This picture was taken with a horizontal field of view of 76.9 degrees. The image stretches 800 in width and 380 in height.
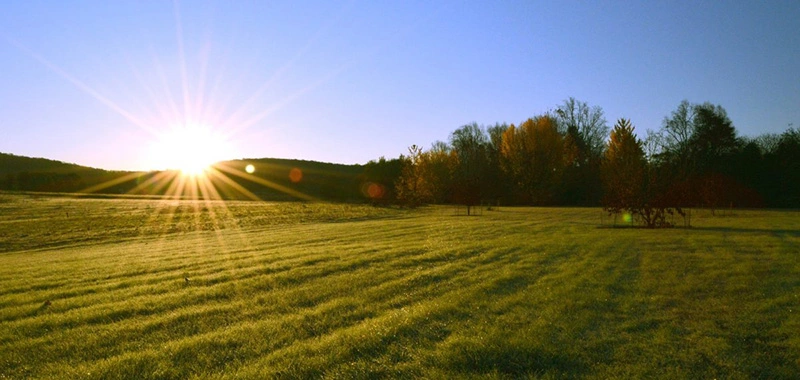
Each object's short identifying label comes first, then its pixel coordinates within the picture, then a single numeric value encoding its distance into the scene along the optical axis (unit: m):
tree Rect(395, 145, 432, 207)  65.06
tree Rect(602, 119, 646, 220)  29.77
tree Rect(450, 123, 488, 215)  49.66
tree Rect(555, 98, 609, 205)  70.00
